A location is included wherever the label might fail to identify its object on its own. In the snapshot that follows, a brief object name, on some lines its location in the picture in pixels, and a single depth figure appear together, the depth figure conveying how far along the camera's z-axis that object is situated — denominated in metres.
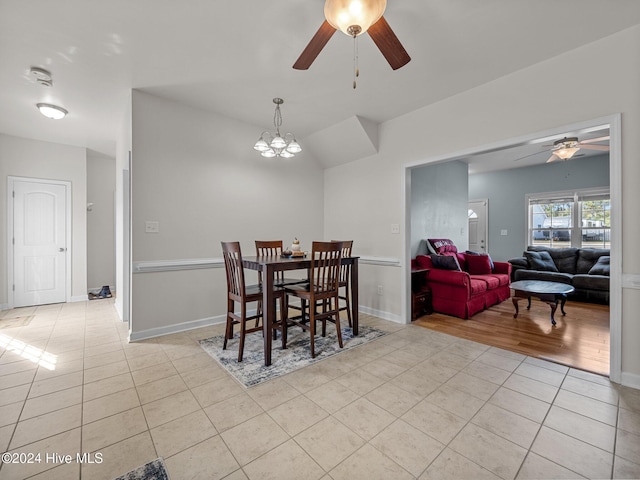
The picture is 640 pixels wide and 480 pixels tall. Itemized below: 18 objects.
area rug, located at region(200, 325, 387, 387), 2.45
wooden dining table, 2.54
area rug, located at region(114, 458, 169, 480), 1.38
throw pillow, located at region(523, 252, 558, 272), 5.58
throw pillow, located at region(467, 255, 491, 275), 4.97
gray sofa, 4.77
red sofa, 3.93
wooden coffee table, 3.67
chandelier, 3.14
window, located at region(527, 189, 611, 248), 6.00
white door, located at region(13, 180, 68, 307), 4.61
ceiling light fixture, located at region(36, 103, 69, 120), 3.45
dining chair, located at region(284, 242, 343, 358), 2.76
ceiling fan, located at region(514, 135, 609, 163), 3.80
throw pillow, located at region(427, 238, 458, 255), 4.91
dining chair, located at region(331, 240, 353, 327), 3.19
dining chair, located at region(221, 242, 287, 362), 2.64
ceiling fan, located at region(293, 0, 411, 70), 1.56
